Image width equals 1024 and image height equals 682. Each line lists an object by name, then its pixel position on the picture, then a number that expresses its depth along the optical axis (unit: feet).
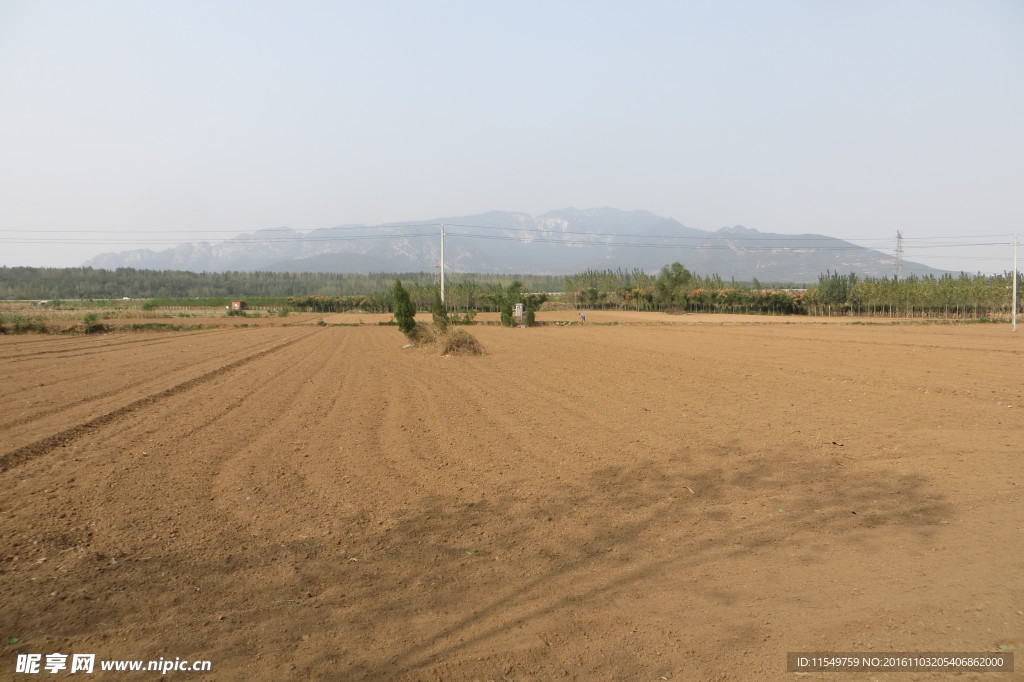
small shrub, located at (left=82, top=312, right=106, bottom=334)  111.45
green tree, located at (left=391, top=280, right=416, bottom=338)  84.07
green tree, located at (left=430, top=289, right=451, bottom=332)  74.30
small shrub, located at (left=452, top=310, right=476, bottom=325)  131.95
